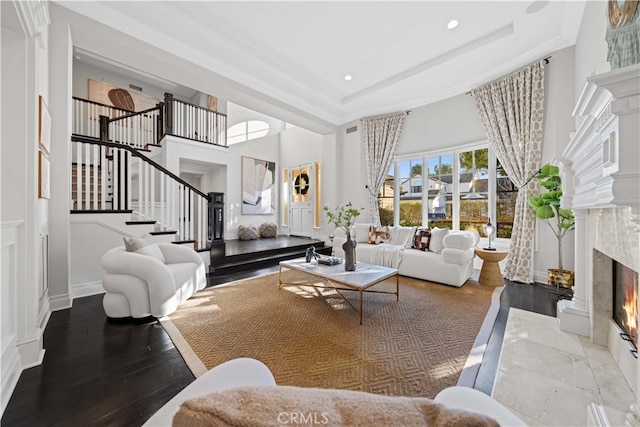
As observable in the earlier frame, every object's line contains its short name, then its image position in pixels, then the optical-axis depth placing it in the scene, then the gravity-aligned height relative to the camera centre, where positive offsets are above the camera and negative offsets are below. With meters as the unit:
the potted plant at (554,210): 3.04 +0.03
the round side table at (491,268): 3.48 -0.79
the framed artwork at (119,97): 6.32 +3.13
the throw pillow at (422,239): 3.99 -0.43
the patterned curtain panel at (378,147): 5.33 +1.46
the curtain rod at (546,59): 3.43 +2.12
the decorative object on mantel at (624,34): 1.13 +0.86
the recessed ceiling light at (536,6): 2.66 +2.26
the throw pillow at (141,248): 2.58 -0.37
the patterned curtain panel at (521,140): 3.52 +1.08
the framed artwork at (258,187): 7.29 +0.80
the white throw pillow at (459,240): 3.48 -0.40
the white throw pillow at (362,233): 4.85 -0.40
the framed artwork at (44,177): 2.12 +0.33
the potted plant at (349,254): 2.93 -0.49
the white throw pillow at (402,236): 4.32 -0.42
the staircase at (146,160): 3.57 +0.80
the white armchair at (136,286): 2.31 -0.69
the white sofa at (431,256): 3.45 -0.67
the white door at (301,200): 7.20 +0.38
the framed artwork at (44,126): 2.06 +0.78
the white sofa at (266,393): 0.39 -0.50
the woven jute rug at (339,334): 1.65 -1.05
